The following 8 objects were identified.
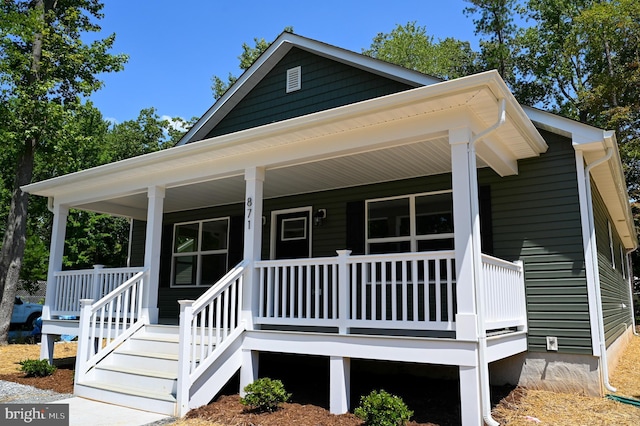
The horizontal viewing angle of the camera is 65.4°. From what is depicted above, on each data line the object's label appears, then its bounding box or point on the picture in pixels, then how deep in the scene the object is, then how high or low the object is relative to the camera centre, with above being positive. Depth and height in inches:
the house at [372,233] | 203.2 +34.6
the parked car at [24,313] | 580.1 -27.0
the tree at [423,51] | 1109.7 +546.0
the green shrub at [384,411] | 182.9 -43.9
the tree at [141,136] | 1064.2 +334.8
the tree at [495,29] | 996.6 +530.5
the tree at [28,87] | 507.2 +218.6
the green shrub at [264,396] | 214.7 -44.6
